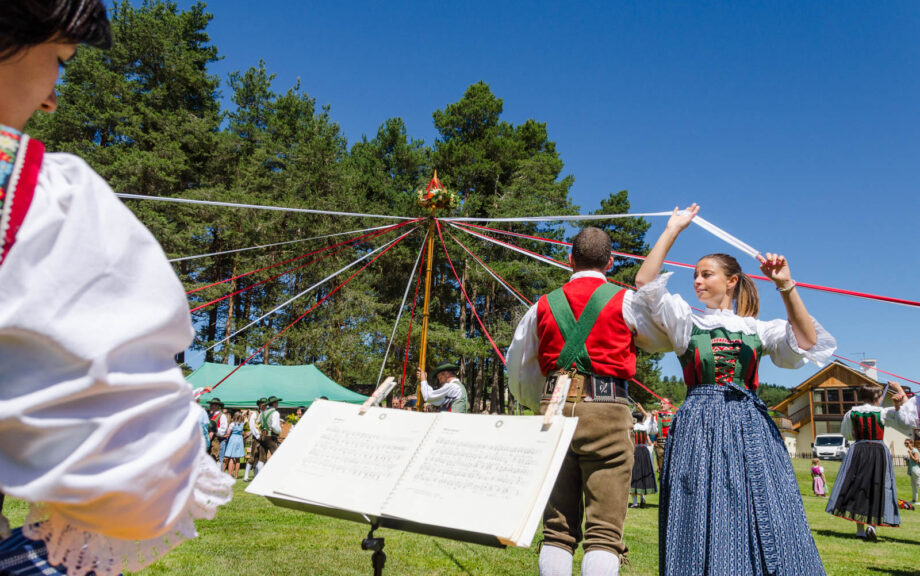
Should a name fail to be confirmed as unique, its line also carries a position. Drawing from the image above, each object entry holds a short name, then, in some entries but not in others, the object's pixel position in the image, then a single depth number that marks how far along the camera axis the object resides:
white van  37.25
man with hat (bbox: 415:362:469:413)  9.34
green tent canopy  16.94
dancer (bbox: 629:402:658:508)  10.52
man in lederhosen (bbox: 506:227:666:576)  2.58
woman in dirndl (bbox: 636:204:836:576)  2.37
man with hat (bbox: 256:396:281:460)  12.52
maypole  6.83
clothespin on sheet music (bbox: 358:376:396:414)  2.48
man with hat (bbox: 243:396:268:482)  13.52
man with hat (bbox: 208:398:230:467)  14.01
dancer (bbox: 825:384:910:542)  7.46
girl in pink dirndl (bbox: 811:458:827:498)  15.10
